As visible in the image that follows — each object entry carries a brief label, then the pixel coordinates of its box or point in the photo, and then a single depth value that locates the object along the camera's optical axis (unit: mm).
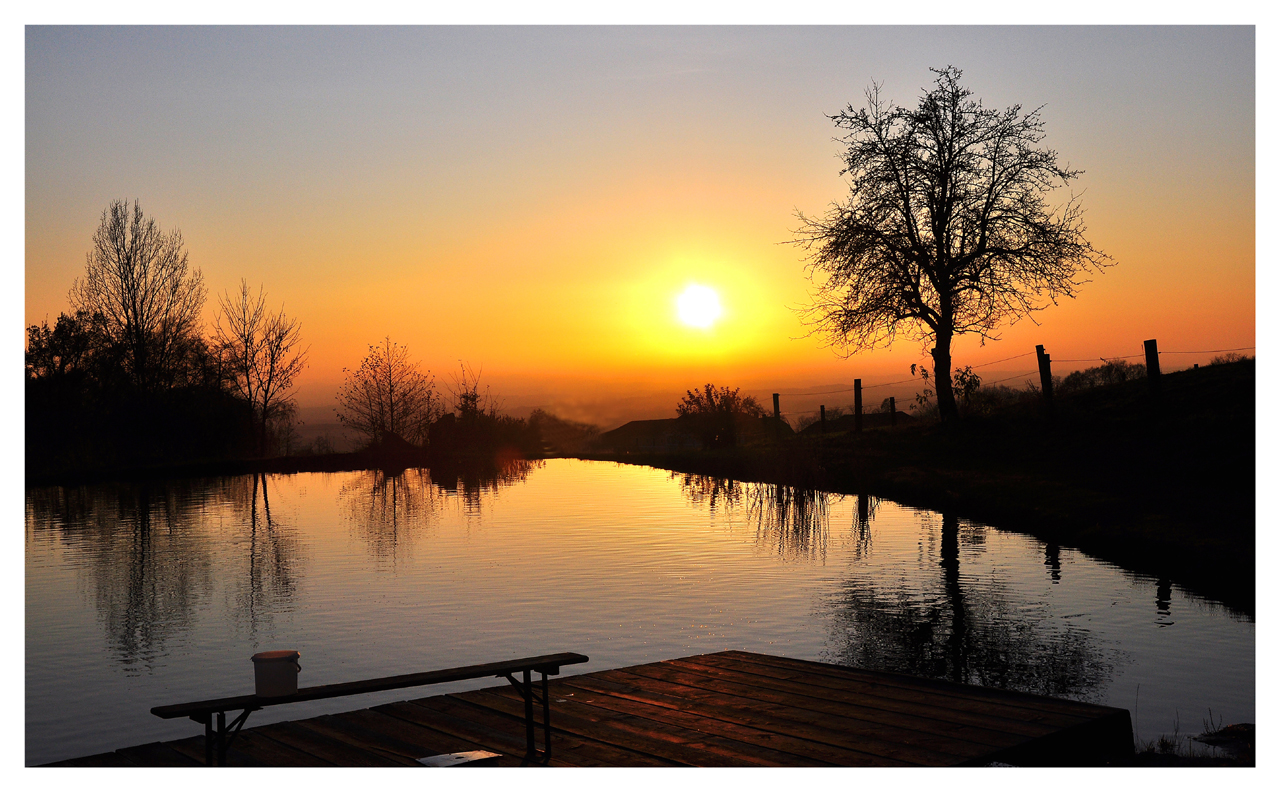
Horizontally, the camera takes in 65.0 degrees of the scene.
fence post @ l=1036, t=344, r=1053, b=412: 24086
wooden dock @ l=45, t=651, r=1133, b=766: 5168
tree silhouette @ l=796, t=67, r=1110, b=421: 26594
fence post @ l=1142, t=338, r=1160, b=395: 19984
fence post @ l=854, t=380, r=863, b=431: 31562
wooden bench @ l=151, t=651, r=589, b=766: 4617
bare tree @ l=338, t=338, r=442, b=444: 35000
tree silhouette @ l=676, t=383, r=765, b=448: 37281
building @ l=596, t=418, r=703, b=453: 39281
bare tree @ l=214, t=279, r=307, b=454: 35656
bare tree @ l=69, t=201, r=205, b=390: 34781
